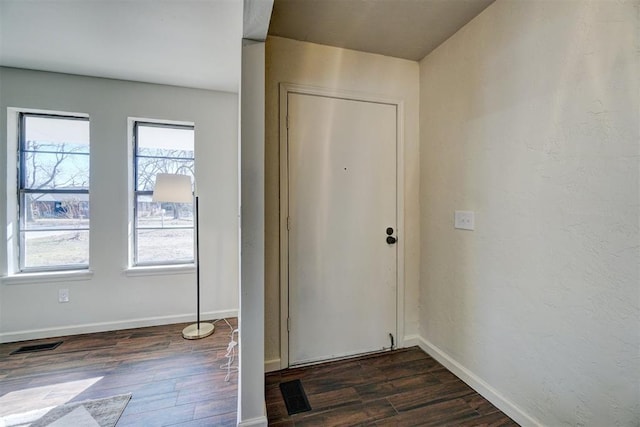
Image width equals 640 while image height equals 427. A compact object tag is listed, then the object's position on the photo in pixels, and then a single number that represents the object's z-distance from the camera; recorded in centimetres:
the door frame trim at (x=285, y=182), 199
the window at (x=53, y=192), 259
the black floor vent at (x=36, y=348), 228
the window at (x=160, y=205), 286
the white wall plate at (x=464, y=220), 183
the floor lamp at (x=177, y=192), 250
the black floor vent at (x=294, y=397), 163
